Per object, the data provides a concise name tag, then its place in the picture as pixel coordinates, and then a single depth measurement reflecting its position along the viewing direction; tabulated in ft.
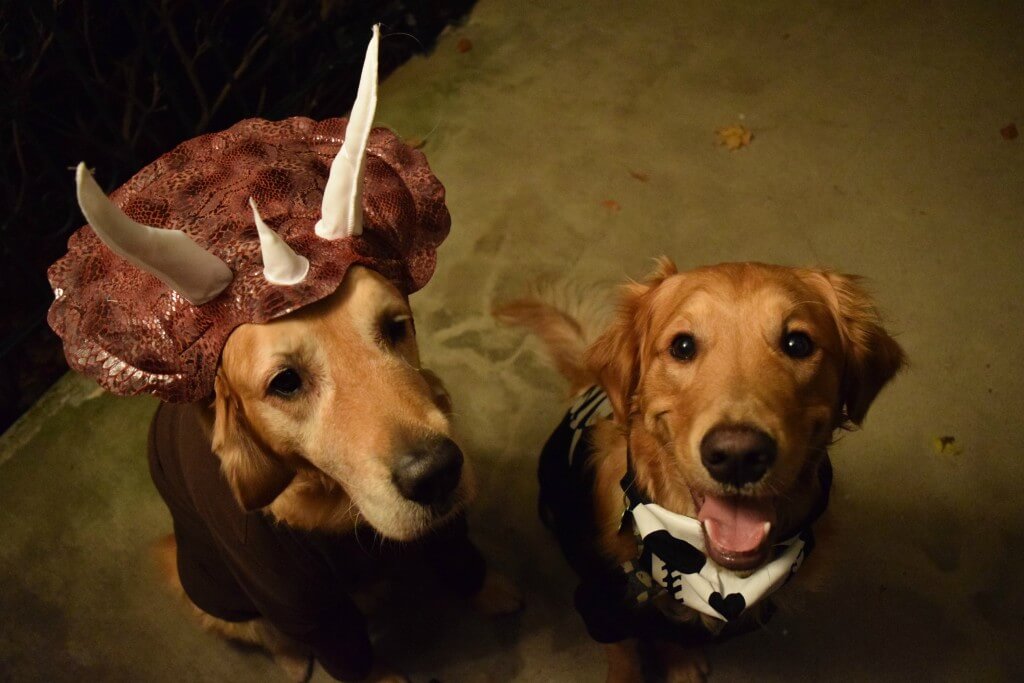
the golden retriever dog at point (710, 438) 1.80
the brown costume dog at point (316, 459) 1.67
